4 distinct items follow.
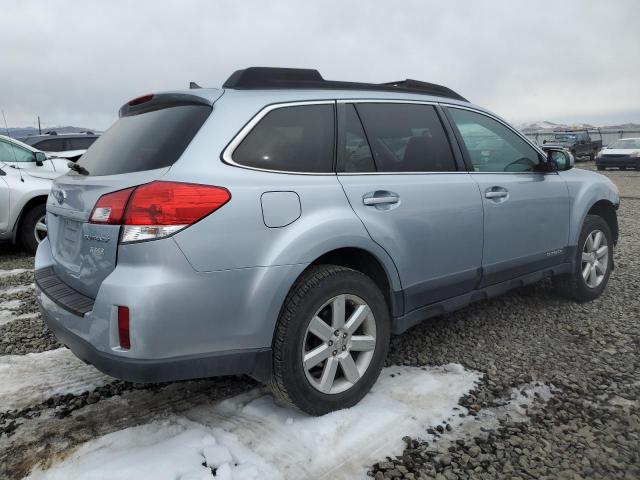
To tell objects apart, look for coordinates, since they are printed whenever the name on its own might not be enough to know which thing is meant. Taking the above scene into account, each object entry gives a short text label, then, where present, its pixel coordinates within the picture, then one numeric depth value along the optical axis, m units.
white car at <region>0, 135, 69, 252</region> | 6.37
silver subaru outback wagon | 1.99
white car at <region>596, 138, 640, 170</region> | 21.20
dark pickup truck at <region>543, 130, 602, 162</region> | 26.84
